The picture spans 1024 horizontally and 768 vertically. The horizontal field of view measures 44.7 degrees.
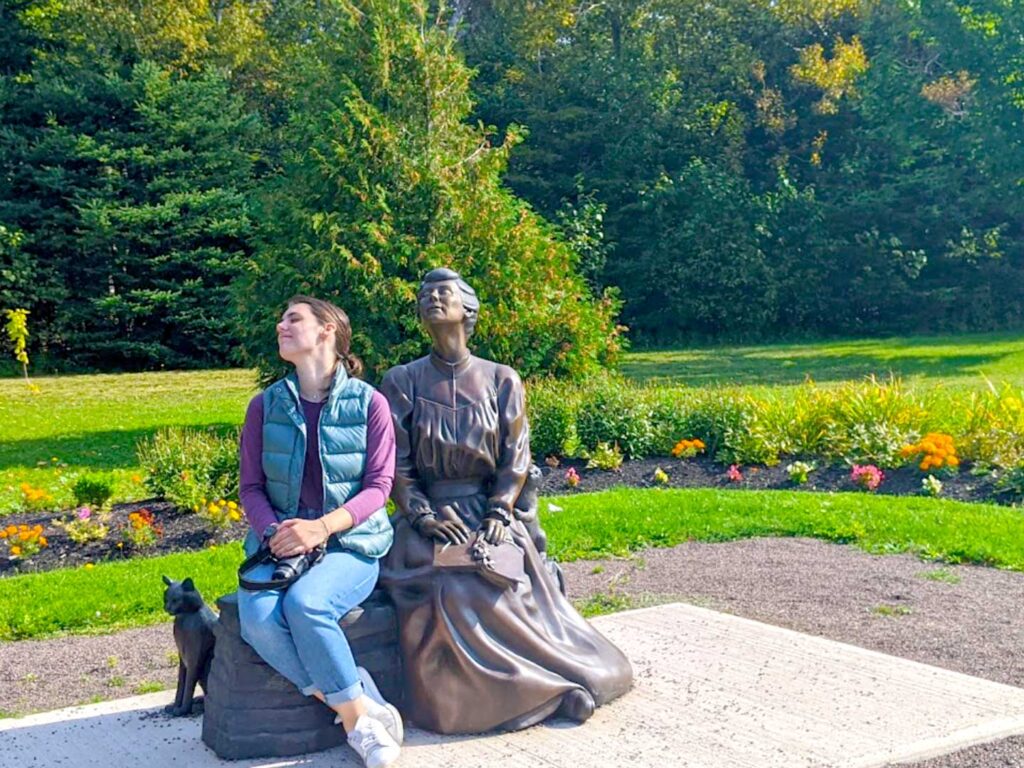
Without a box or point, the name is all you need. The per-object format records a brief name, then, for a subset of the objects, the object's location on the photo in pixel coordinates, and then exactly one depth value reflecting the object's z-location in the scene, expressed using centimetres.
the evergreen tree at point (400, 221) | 1377
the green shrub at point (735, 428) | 1169
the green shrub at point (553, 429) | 1192
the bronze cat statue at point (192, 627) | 499
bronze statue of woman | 482
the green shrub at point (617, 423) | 1212
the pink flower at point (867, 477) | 1077
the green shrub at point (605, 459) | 1164
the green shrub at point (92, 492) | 964
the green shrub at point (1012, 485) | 1023
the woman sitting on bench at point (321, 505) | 440
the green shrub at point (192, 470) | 978
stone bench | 460
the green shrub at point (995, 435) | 1091
